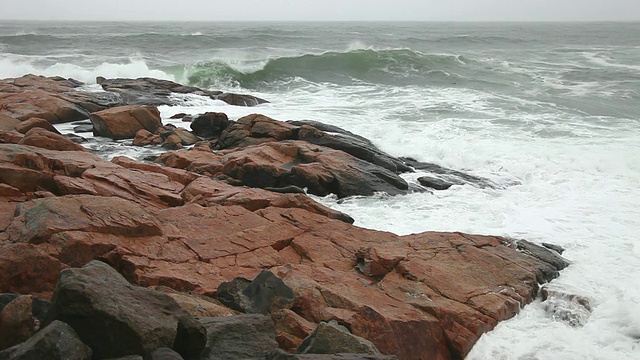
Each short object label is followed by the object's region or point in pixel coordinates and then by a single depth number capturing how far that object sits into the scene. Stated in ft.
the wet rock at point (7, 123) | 38.34
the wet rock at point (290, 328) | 15.76
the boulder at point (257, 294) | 17.00
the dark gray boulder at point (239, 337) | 13.21
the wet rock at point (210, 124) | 46.68
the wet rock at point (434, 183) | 37.58
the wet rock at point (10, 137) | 33.37
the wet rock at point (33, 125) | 38.68
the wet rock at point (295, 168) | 34.22
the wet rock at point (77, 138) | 41.63
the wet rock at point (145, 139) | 43.14
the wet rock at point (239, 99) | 65.98
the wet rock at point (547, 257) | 24.45
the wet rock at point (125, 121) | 44.52
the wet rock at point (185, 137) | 43.45
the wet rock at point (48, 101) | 45.78
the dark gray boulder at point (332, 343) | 13.76
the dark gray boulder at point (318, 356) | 12.08
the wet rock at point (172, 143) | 42.29
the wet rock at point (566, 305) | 21.24
